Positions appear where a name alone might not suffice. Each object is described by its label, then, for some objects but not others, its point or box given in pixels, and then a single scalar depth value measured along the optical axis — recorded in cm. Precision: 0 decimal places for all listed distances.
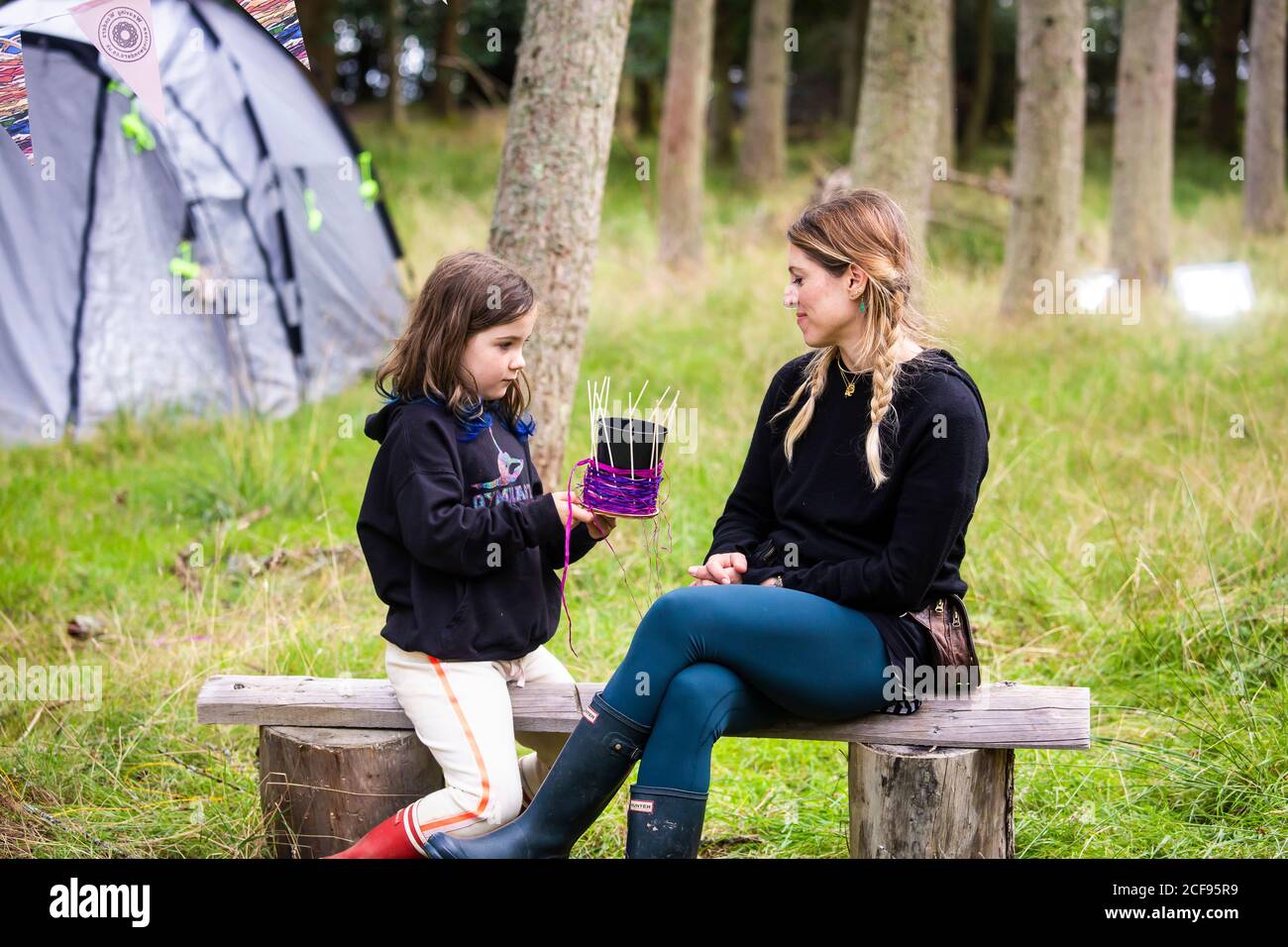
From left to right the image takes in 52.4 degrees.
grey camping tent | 717
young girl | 280
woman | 269
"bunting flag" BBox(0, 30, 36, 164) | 323
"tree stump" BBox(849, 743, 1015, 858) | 272
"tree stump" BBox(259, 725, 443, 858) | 295
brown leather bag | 284
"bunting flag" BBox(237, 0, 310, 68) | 311
